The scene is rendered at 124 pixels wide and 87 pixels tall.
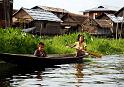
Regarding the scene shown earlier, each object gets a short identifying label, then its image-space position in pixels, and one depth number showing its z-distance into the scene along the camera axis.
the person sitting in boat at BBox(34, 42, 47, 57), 19.69
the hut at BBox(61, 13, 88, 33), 69.12
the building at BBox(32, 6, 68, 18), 73.08
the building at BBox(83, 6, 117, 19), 83.75
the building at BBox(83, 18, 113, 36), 67.12
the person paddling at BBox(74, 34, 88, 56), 22.81
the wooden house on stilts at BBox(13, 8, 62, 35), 54.83
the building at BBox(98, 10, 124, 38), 67.38
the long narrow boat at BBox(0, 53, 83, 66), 17.94
